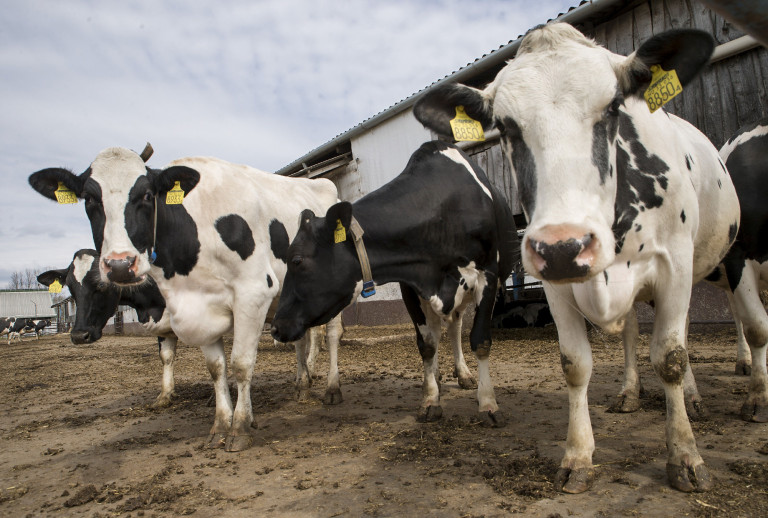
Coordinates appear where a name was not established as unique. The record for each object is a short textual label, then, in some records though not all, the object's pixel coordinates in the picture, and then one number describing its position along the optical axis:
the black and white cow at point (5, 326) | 34.38
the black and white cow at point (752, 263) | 3.52
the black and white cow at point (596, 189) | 2.18
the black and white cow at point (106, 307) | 6.54
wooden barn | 6.89
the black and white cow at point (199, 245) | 4.07
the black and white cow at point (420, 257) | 4.23
